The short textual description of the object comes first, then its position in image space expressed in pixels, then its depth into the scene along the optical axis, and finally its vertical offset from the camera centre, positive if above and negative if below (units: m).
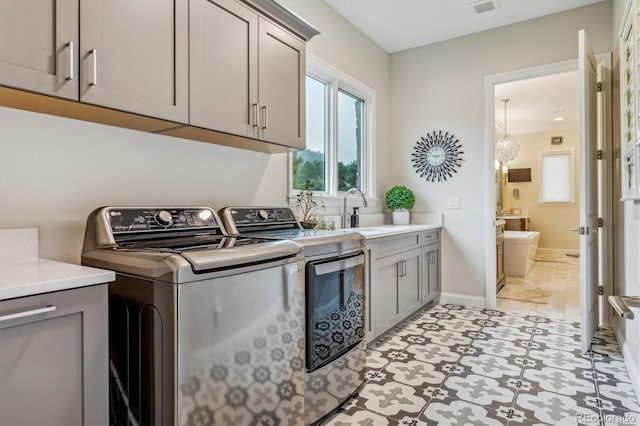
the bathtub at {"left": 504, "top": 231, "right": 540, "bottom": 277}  5.43 -0.62
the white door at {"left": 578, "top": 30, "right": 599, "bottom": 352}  2.62 +0.13
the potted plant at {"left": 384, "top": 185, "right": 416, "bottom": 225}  3.93 +0.10
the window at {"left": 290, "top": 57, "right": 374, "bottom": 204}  3.11 +0.74
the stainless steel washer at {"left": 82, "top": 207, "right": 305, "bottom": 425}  1.17 -0.39
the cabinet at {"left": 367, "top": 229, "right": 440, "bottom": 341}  2.71 -0.54
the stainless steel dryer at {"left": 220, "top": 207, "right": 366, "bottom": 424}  1.74 -0.48
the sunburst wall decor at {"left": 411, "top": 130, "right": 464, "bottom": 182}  3.91 +0.61
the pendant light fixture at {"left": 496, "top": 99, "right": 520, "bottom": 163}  6.66 +1.15
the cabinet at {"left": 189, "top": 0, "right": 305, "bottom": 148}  1.71 +0.73
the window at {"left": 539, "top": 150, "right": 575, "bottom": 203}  8.16 +0.79
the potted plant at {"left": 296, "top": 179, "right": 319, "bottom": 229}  2.77 +0.07
